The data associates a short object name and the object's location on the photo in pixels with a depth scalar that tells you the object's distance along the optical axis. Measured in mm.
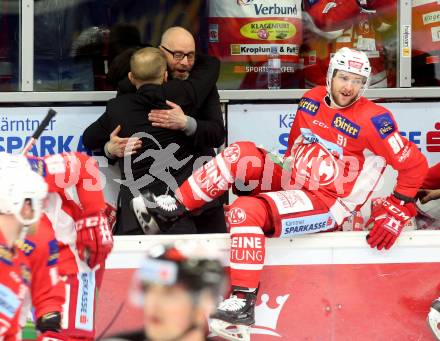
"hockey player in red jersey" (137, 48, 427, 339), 9711
